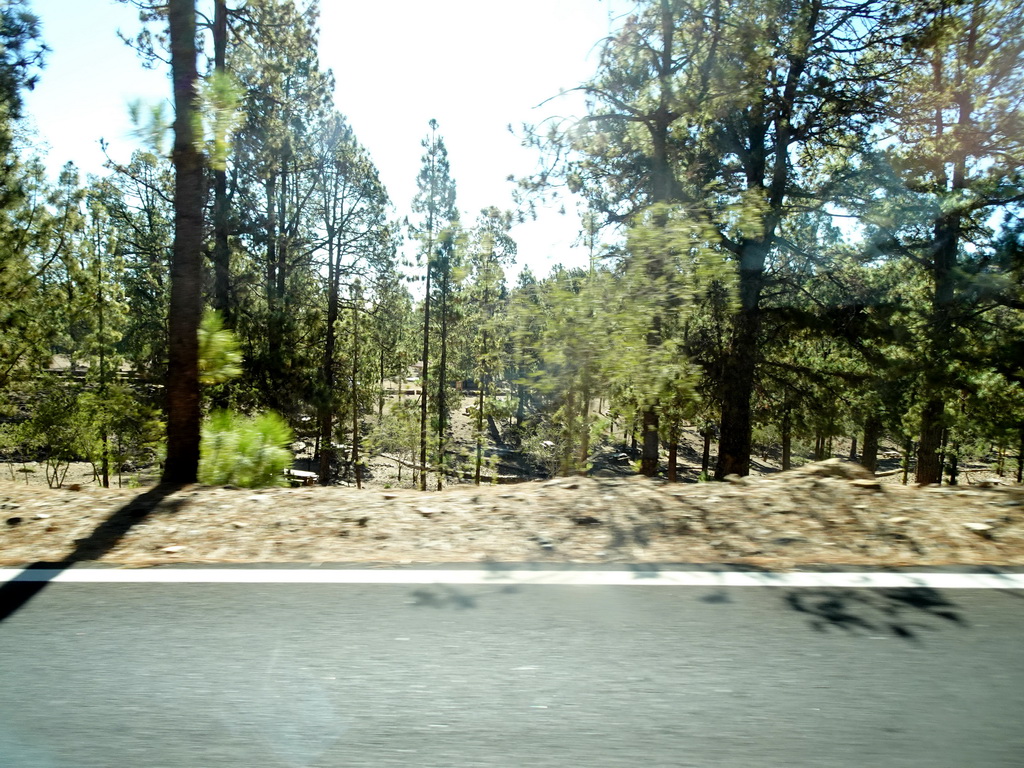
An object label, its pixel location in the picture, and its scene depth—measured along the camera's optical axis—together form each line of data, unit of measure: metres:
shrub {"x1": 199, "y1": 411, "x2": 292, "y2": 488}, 6.57
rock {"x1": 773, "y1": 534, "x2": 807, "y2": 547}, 4.34
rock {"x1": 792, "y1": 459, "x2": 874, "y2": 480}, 5.88
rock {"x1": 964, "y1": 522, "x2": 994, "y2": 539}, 4.39
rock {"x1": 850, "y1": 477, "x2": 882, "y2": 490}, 5.24
